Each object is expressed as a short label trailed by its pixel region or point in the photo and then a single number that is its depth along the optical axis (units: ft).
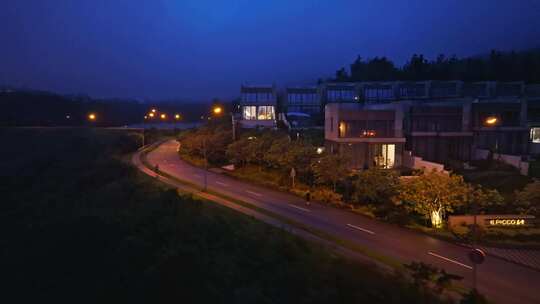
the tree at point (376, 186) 83.50
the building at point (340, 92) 225.56
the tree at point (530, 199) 73.96
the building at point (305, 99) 225.76
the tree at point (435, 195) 73.36
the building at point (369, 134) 123.44
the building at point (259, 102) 209.26
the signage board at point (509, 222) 73.61
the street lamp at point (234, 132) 153.40
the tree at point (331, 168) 97.42
